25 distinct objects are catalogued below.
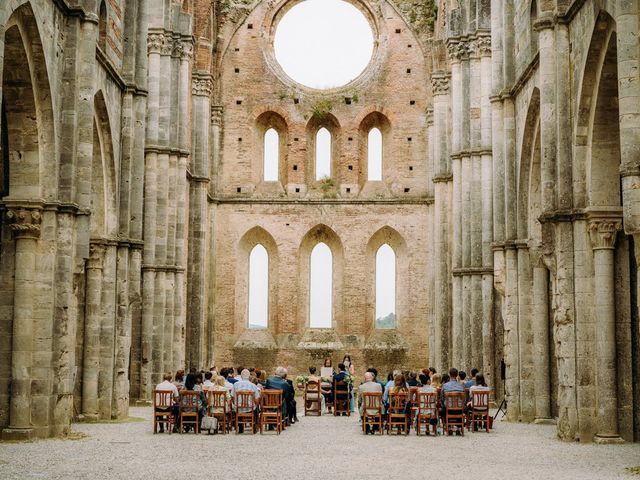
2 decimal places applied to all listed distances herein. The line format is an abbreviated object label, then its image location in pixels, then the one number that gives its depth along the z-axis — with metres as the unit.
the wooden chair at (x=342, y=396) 23.86
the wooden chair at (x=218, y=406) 17.94
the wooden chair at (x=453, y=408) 17.89
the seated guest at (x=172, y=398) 17.89
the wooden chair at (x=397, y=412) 18.12
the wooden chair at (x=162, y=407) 17.84
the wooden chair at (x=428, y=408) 17.89
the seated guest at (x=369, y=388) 18.88
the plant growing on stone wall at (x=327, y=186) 34.91
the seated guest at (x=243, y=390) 18.11
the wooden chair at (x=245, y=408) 18.03
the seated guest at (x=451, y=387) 18.14
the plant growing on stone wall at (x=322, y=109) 35.19
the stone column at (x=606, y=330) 15.79
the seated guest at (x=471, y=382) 19.45
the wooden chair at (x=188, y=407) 17.78
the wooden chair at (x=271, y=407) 18.20
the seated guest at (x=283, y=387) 19.61
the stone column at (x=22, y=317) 15.80
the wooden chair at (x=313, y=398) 23.45
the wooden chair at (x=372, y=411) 18.17
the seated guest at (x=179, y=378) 19.39
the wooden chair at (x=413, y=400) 18.34
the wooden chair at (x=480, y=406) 18.50
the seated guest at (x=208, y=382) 18.66
